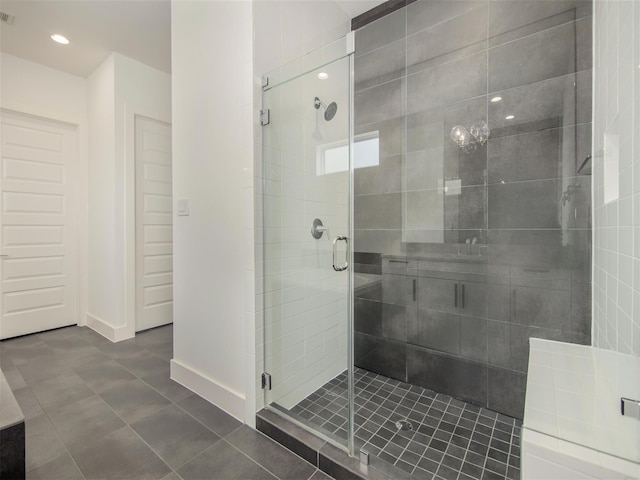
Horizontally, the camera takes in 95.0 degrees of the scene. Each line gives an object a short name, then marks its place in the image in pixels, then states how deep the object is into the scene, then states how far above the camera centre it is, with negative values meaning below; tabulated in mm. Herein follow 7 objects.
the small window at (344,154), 1865 +577
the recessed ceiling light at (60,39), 2723 +1859
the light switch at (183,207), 2074 +203
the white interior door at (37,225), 2982 +119
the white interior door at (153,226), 3229 +112
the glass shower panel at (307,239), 1728 -30
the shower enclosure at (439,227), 1657 +46
